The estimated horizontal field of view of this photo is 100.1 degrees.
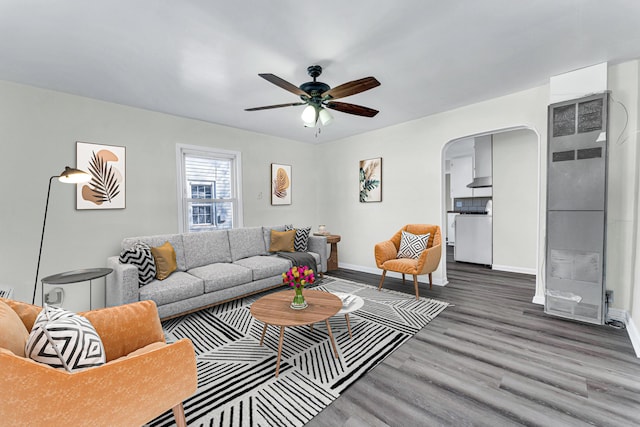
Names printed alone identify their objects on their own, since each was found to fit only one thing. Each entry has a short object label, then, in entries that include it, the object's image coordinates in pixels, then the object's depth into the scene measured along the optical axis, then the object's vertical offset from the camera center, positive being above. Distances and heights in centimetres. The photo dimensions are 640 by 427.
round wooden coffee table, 210 -89
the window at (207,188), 408 +30
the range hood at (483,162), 516 +86
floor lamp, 239 +29
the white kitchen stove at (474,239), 521 -67
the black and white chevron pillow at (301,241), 455 -58
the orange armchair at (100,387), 96 -74
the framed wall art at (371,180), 487 +49
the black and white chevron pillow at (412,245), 391 -58
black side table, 233 -63
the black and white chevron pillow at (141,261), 290 -59
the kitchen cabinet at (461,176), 594 +69
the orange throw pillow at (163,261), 309 -63
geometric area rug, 168 -127
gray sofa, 281 -82
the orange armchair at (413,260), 353 -70
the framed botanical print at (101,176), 317 +39
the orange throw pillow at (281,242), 442 -58
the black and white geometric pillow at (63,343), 110 -58
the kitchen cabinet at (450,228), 759 -64
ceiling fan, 220 +101
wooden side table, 522 -101
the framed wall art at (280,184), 510 +44
